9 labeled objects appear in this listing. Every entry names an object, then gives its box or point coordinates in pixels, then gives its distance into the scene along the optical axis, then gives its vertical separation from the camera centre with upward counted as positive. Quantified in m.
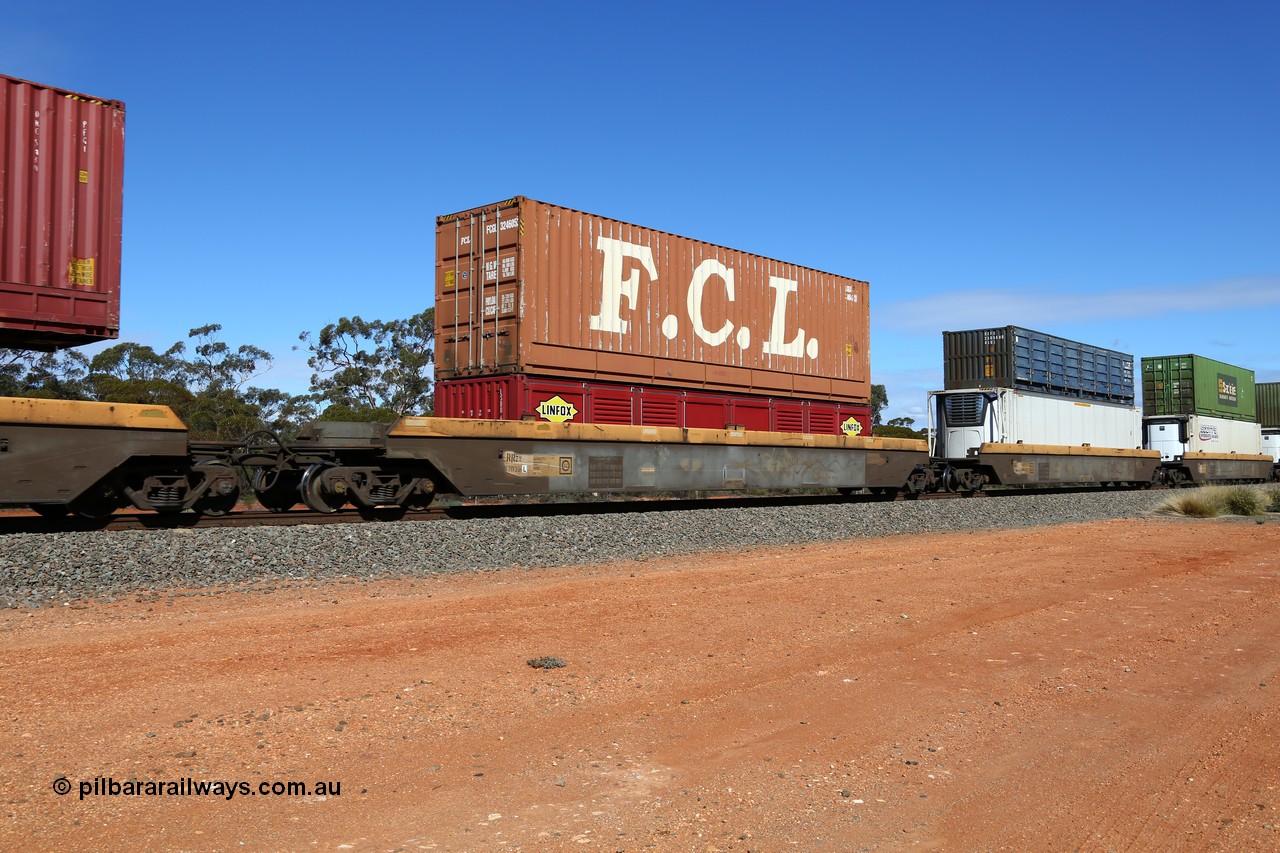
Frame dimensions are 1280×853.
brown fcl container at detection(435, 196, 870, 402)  13.95 +2.59
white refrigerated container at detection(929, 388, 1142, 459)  22.77 +1.11
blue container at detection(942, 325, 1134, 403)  23.23 +2.66
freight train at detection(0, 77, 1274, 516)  9.64 +1.34
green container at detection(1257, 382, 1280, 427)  41.22 +2.67
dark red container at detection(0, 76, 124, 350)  9.41 +2.56
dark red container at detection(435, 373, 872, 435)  13.81 +0.94
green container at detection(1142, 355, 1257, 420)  31.38 +2.68
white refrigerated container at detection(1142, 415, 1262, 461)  31.00 +0.99
